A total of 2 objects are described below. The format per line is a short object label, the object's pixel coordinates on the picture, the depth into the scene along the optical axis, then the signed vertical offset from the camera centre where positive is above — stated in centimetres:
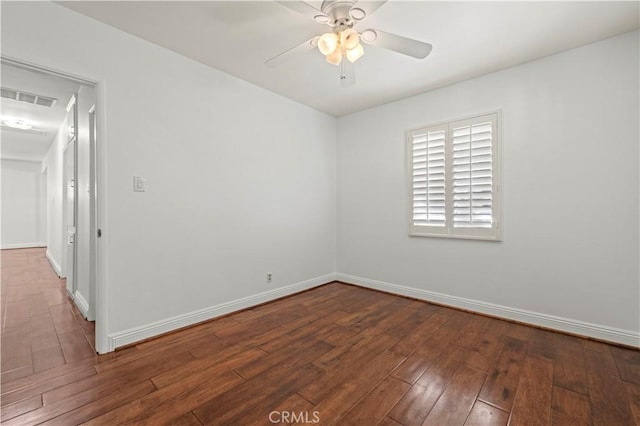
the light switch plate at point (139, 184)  235 +23
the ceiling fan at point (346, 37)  161 +117
